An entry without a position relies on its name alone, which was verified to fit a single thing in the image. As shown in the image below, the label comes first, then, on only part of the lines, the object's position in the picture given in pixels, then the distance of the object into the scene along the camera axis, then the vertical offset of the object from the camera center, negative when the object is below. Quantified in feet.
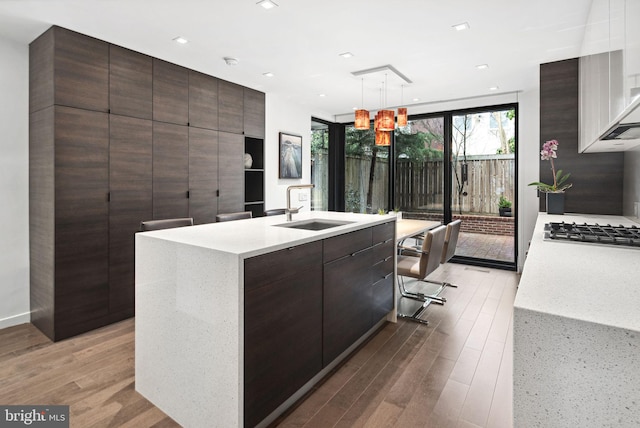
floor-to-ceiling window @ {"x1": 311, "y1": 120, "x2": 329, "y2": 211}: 21.34 +2.65
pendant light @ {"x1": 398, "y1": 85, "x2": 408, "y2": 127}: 14.03 +3.61
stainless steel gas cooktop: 5.97 -0.48
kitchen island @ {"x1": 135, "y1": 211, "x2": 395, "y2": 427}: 5.42 -1.90
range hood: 4.58 +1.36
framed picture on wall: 17.75 +2.70
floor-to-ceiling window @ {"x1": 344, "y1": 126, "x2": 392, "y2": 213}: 21.52 +2.18
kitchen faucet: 9.36 -0.06
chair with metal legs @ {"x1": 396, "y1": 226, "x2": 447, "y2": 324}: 10.64 -1.78
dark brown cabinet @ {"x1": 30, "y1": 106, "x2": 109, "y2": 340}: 9.73 -0.33
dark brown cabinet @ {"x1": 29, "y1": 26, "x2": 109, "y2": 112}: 9.66 +3.88
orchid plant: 11.40 +1.07
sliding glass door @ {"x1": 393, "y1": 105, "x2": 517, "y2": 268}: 17.78 +1.73
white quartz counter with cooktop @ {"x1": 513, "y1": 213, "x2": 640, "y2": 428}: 2.67 -1.18
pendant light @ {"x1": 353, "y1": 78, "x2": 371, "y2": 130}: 13.71 +3.42
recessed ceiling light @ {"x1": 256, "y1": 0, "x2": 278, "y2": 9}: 8.38 +4.86
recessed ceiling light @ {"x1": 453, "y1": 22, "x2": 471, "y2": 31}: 9.53 +4.93
